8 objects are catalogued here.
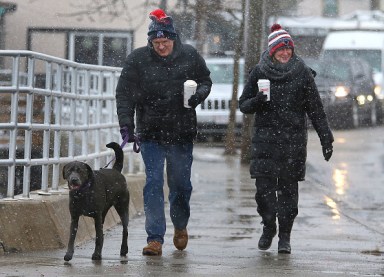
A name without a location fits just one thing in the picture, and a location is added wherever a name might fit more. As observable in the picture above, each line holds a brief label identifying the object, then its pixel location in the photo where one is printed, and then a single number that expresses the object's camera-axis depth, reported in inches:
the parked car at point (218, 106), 2199.8
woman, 769.6
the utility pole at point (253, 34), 1641.2
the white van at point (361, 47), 2851.9
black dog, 685.9
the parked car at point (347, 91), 2534.4
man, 755.4
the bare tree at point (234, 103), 1871.3
